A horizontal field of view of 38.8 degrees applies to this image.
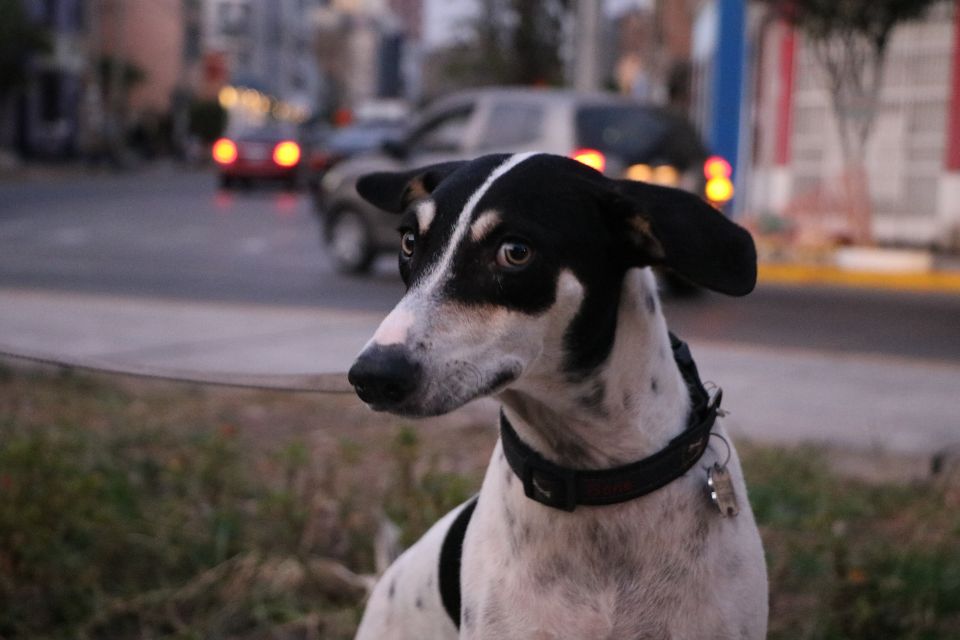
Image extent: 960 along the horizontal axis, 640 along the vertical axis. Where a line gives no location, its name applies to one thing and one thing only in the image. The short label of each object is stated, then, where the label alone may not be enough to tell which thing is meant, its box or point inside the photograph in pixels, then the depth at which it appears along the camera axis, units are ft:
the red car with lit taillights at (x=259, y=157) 106.93
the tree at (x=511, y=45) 103.11
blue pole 60.03
